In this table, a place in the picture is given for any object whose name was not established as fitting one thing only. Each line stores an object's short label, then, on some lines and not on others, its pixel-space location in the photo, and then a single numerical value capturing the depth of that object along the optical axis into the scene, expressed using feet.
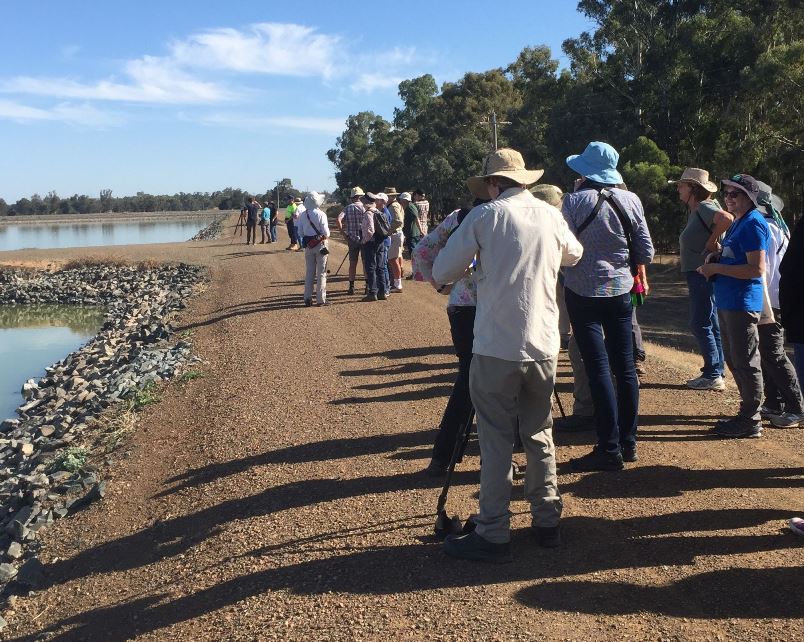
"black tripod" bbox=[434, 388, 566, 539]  14.17
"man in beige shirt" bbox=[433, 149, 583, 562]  12.78
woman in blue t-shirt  17.84
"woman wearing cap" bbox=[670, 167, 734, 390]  22.43
